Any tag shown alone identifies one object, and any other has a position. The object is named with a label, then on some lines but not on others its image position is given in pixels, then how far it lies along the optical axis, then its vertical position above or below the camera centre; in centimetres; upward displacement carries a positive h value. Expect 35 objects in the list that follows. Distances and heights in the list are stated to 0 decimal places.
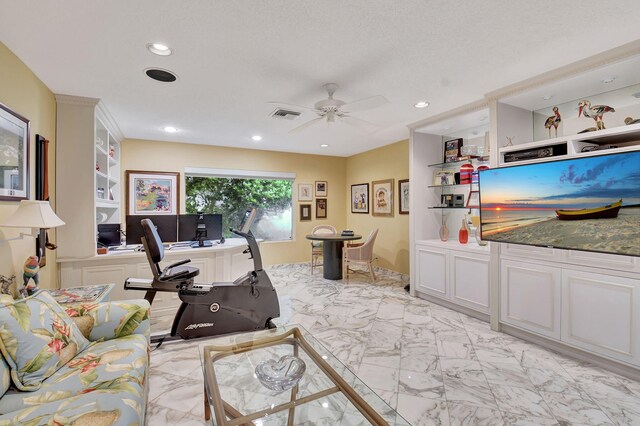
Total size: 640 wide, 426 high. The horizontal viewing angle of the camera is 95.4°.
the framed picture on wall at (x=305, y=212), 631 +6
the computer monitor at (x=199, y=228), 380 -17
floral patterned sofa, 123 -82
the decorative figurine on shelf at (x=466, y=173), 370 +53
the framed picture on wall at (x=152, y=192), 478 +38
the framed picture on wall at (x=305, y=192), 625 +50
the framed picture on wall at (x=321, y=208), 646 +15
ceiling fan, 257 +100
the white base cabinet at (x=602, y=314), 214 -79
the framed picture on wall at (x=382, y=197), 548 +34
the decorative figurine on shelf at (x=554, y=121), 277 +90
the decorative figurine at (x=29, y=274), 217 -44
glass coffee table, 131 -90
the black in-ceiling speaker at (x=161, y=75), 247 +123
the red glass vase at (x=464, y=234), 371 -25
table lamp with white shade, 197 -1
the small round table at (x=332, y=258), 514 -77
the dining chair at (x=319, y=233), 577 -37
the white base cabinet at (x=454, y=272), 326 -72
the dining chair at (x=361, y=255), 500 -70
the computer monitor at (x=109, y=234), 352 -24
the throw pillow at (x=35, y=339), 141 -65
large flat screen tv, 201 +8
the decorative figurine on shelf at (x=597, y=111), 237 +84
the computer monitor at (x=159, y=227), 345 -16
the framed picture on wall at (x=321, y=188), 644 +59
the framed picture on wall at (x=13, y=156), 203 +44
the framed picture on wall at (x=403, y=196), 515 +33
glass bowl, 156 -89
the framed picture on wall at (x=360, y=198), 613 +37
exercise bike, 281 -86
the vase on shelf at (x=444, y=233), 403 -26
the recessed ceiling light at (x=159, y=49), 208 +122
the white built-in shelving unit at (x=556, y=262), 221 -45
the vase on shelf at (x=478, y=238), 345 -29
